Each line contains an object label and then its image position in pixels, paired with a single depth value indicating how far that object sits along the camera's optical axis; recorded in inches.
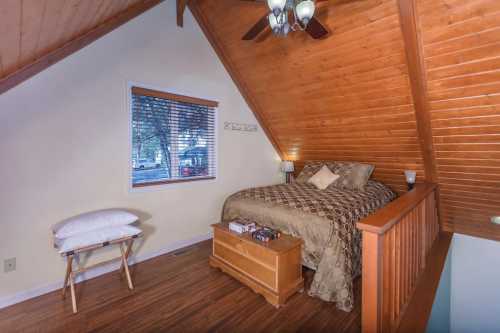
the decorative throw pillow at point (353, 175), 124.0
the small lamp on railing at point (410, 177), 116.9
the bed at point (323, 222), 75.6
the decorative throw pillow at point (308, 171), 143.2
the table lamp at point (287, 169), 164.1
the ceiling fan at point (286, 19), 62.0
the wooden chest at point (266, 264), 74.9
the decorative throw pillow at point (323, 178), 129.2
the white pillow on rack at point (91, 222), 73.0
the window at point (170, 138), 103.4
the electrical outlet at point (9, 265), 73.9
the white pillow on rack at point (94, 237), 70.3
